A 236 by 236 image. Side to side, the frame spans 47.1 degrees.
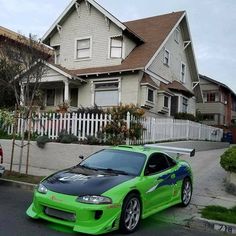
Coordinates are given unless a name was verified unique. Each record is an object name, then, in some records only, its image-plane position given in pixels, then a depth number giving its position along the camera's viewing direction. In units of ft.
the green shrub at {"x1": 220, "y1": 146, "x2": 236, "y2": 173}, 23.34
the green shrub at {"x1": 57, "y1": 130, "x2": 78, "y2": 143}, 31.81
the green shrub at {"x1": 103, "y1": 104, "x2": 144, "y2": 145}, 31.08
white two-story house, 47.13
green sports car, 13.50
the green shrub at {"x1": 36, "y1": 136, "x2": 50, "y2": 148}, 32.47
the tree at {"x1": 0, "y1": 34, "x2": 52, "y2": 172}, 27.54
